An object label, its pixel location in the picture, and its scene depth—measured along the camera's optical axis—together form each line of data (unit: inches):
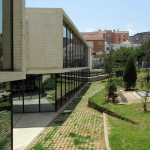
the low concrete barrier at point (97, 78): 1178.0
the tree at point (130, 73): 721.3
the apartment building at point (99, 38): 2119.8
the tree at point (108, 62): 542.8
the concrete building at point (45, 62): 422.6
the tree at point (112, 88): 532.1
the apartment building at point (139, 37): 4365.2
